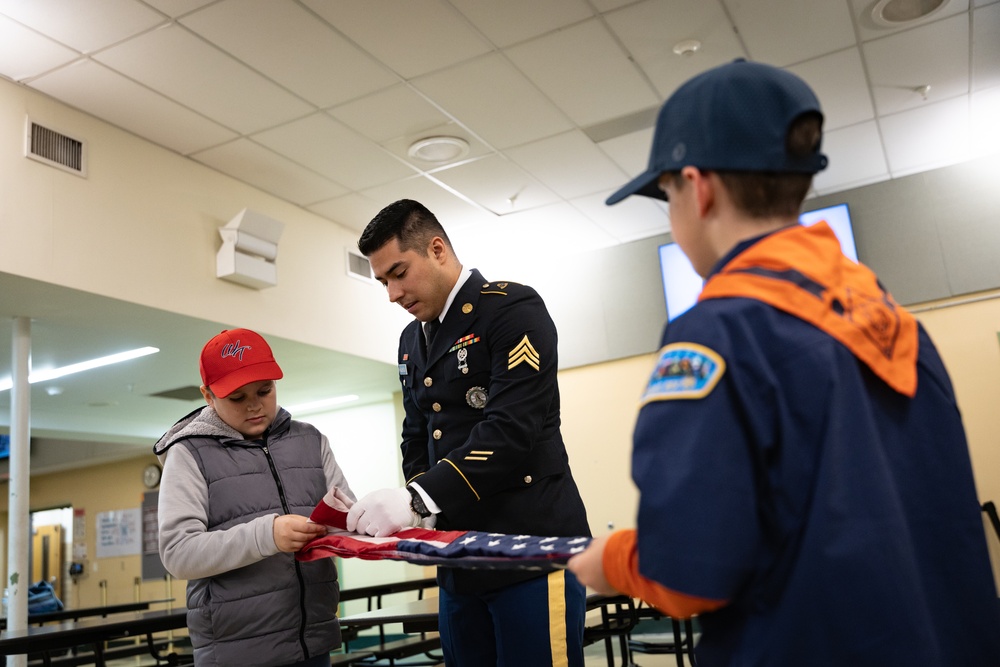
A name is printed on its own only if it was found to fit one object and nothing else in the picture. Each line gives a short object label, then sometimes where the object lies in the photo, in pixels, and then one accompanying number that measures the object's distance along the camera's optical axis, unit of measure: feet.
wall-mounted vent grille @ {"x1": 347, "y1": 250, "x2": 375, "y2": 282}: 23.58
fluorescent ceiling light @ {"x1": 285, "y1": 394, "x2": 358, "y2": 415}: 29.60
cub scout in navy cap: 2.75
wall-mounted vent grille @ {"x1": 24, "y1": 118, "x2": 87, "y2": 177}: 15.55
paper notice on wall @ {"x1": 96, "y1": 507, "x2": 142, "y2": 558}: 38.24
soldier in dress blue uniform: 5.68
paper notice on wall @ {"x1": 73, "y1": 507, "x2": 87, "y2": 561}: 40.29
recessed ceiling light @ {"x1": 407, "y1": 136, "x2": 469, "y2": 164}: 18.90
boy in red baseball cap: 6.21
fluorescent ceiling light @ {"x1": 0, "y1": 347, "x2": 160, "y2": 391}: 21.39
